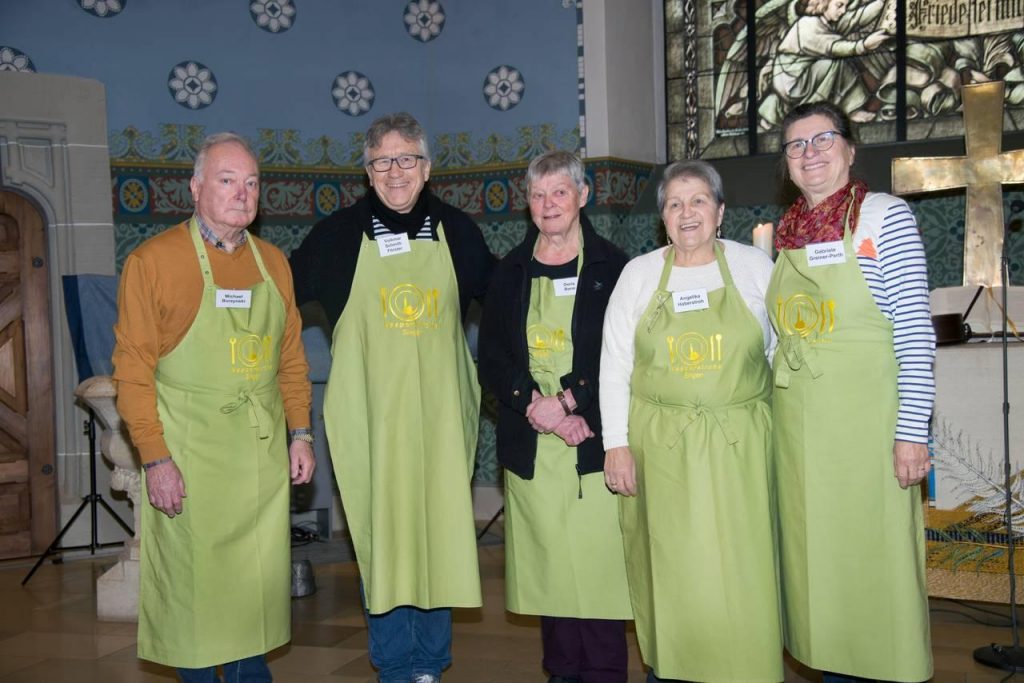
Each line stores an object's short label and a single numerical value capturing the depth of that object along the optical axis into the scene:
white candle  3.72
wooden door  5.85
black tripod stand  5.48
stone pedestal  4.56
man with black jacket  3.20
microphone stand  3.51
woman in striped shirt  2.68
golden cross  4.75
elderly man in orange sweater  2.77
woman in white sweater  2.82
